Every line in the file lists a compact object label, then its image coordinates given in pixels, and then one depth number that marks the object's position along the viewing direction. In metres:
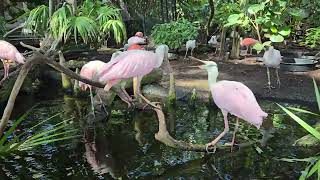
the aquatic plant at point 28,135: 3.30
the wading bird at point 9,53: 7.45
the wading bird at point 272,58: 8.35
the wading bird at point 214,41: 13.47
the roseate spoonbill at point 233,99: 4.21
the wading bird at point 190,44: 11.52
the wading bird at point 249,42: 10.39
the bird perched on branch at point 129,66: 4.36
